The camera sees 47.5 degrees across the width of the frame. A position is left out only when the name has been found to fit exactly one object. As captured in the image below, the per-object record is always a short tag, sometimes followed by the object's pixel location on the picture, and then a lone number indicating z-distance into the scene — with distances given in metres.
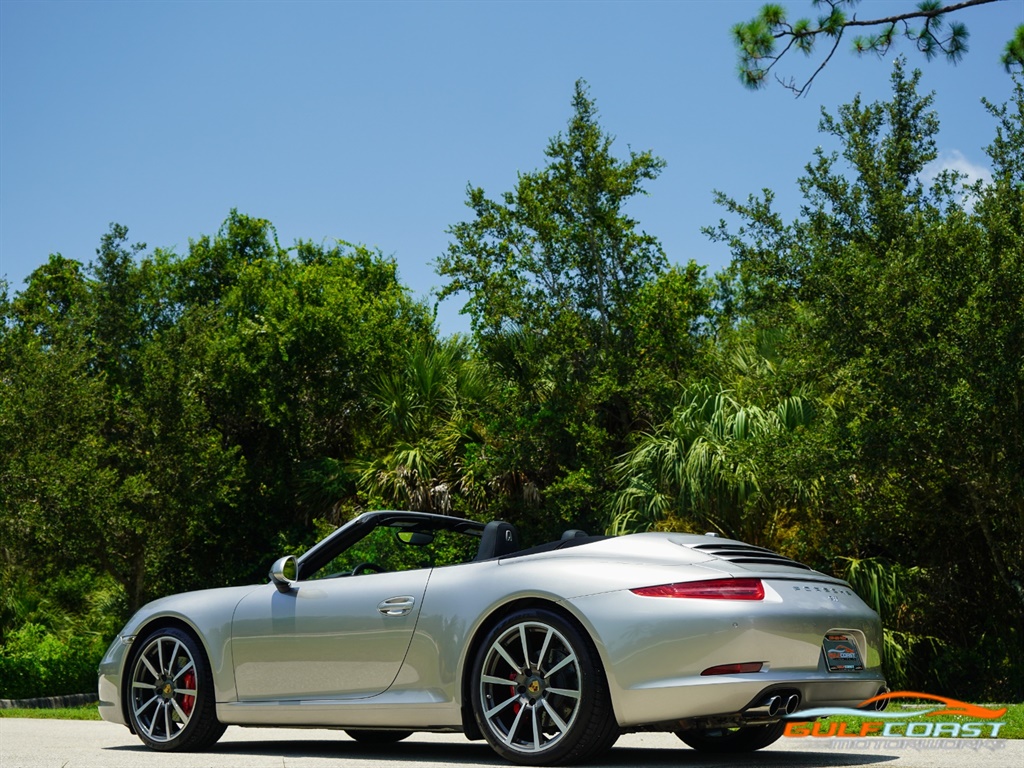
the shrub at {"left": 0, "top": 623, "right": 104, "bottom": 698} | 17.30
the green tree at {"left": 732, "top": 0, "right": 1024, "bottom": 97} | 9.84
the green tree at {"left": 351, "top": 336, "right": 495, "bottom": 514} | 19.81
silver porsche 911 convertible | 5.27
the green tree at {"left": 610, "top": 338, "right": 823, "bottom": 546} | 14.70
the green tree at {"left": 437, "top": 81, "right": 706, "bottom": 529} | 18.92
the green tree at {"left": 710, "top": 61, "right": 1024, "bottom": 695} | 12.20
